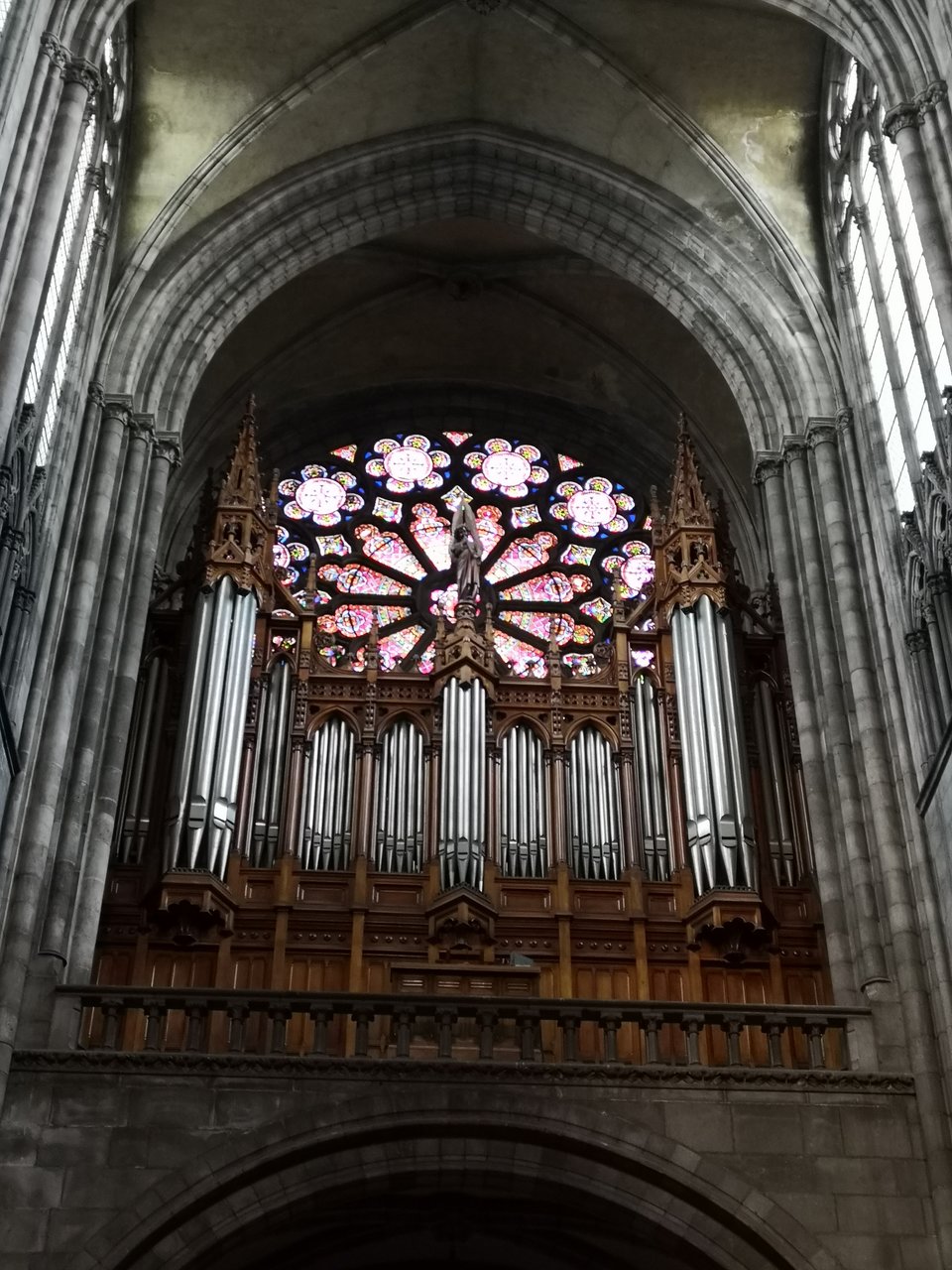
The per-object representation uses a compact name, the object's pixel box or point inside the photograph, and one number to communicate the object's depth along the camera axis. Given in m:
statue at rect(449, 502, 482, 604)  16.59
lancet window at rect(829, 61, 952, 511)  12.70
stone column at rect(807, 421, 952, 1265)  11.04
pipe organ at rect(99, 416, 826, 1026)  13.96
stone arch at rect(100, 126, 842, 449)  15.44
